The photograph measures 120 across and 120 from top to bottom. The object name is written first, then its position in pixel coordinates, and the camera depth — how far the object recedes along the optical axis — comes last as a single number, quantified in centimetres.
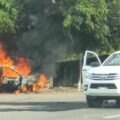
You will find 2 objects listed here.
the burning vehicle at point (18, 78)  3066
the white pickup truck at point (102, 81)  1927
